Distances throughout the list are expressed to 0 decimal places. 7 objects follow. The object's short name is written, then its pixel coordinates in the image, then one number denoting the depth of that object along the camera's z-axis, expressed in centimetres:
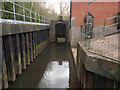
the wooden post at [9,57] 497
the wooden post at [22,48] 659
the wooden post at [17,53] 570
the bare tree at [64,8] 3502
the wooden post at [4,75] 454
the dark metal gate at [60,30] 2042
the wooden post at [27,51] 745
